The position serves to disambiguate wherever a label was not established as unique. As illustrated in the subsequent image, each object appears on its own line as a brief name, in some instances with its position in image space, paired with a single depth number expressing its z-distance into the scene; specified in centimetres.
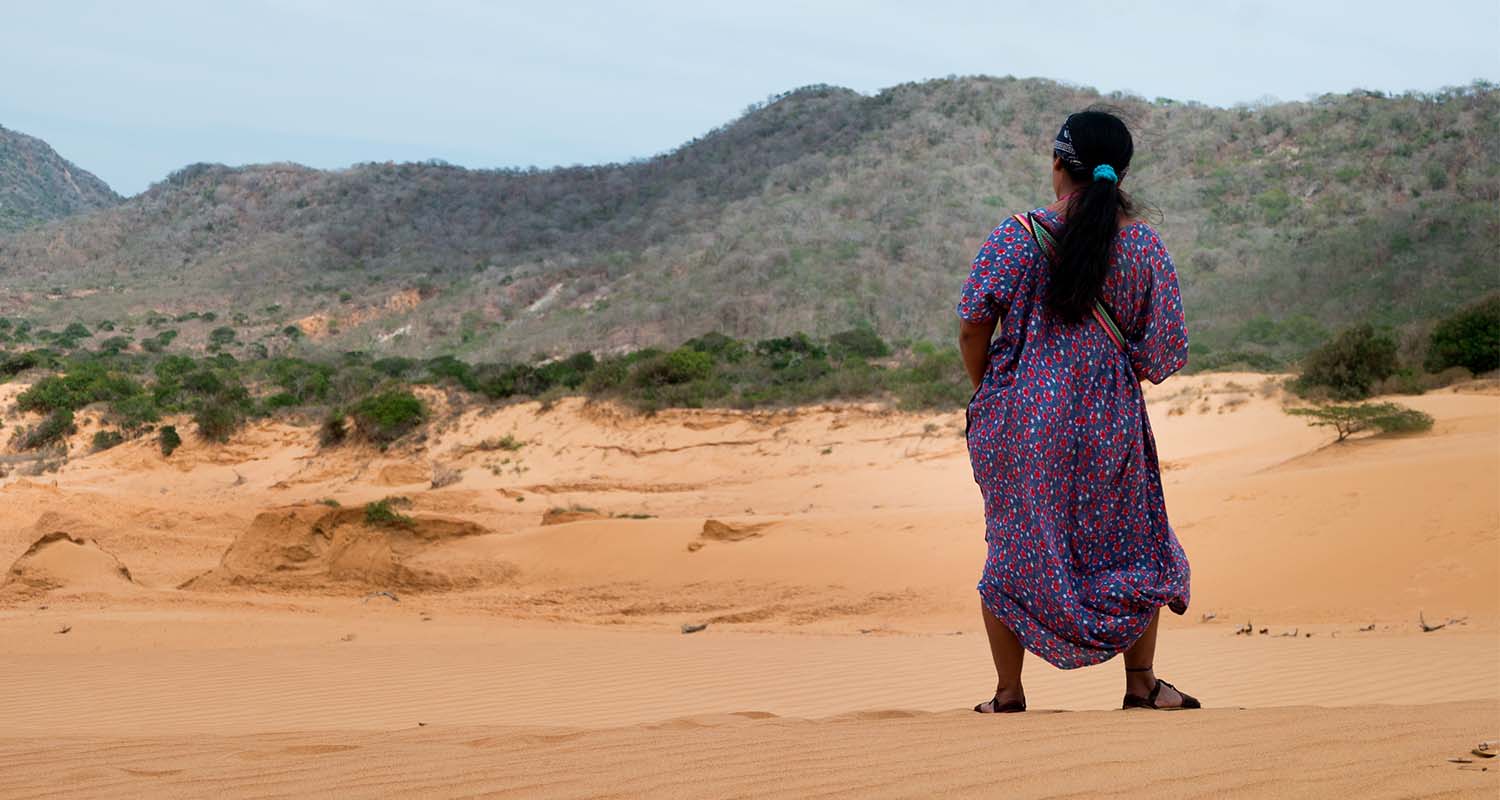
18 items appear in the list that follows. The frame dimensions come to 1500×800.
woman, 401
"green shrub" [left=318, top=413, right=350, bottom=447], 2444
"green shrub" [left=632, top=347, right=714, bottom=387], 2528
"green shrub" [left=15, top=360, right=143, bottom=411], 2636
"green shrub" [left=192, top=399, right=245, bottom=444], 2450
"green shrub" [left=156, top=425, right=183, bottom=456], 2370
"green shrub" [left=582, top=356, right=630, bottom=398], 2497
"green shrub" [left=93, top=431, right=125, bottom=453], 2434
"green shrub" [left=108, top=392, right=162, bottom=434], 2503
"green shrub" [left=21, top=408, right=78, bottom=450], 2473
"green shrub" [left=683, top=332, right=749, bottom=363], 2872
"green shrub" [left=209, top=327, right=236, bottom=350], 4666
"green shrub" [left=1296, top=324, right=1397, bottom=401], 1788
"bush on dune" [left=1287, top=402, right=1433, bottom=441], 1445
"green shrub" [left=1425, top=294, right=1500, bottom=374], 1852
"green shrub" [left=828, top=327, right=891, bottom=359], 2980
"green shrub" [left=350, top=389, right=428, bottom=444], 2430
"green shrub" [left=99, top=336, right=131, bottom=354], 4115
